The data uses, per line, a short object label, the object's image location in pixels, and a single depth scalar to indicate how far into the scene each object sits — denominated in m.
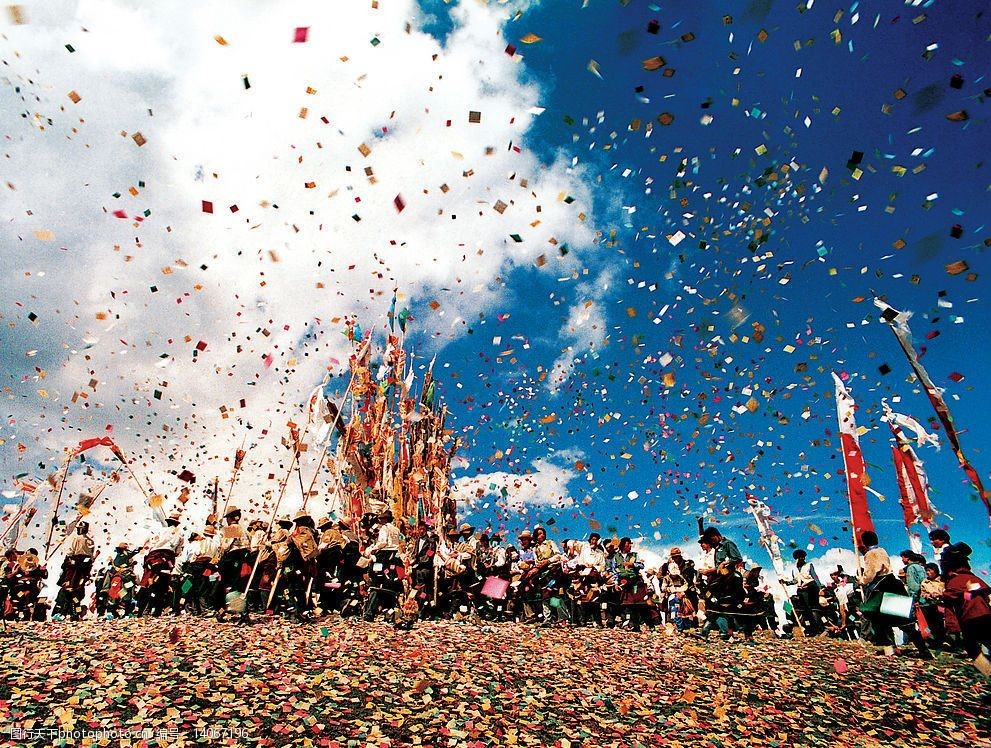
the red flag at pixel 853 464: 16.42
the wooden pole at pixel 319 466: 15.50
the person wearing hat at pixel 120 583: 16.58
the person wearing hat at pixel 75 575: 16.34
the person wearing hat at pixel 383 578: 14.38
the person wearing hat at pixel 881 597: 11.93
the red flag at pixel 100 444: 19.82
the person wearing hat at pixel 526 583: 15.87
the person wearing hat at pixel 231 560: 13.84
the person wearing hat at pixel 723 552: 13.85
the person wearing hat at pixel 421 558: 14.30
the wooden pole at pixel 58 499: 18.94
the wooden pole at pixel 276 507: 13.30
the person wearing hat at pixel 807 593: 18.23
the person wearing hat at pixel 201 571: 13.98
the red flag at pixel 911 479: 17.25
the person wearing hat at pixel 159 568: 15.19
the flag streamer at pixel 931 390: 10.65
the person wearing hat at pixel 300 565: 13.84
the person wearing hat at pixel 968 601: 8.49
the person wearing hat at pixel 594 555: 16.67
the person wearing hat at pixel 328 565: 14.75
